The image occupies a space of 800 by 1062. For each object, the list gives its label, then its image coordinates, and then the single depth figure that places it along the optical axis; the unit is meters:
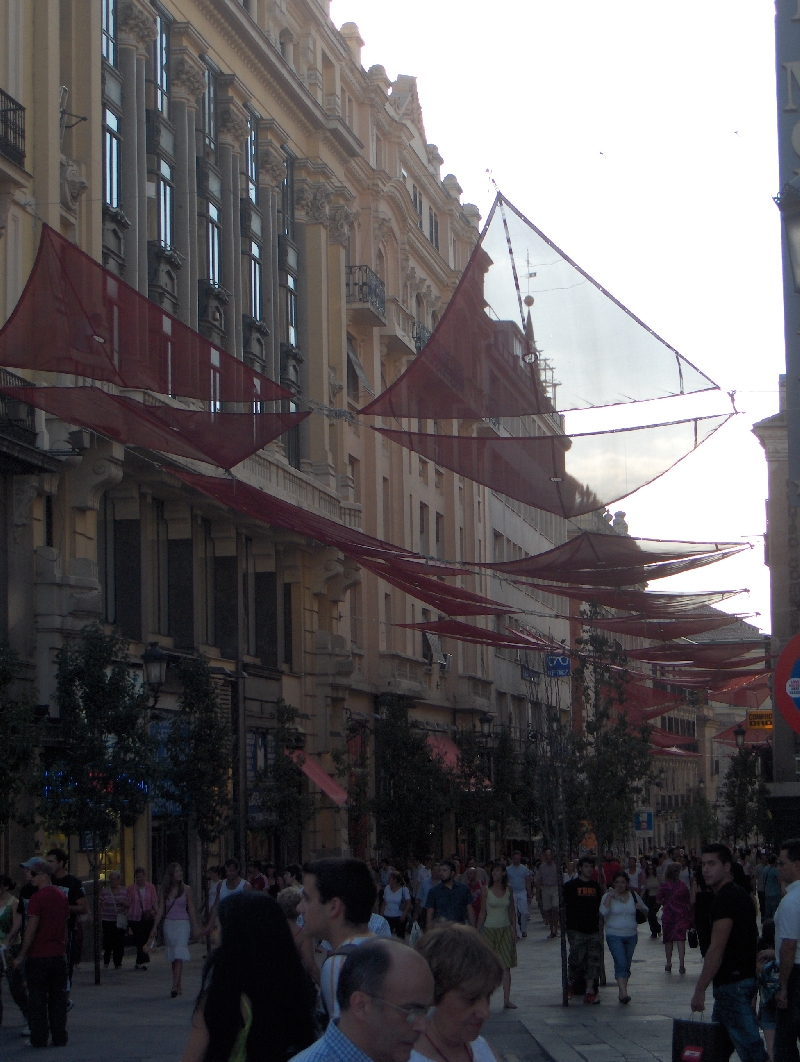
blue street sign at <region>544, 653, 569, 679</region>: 51.18
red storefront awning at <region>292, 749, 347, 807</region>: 34.22
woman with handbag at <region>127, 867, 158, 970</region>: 24.84
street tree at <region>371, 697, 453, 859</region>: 38.50
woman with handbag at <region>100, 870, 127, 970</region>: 24.80
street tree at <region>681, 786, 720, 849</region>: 86.25
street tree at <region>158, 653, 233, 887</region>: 26.33
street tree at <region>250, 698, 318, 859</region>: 30.62
